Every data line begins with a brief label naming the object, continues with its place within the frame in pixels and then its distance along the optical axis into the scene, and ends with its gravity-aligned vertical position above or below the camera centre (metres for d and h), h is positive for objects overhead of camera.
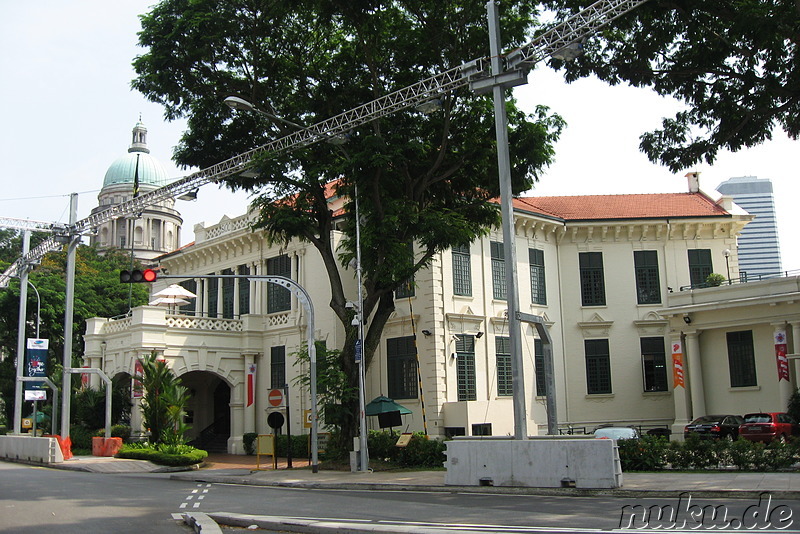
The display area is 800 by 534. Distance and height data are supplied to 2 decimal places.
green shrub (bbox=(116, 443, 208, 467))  29.44 -1.93
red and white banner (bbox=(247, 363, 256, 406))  37.09 +0.70
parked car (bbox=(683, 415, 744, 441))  29.06 -1.54
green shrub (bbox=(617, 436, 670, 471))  20.95 -1.76
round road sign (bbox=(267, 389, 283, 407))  25.30 +0.02
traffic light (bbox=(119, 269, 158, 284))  21.72 +3.37
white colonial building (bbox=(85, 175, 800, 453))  32.19 +2.74
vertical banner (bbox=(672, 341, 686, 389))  34.03 +0.79
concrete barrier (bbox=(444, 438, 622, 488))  17.00 -1.61
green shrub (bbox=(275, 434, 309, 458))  32.81 -1.95
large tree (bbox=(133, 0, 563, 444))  23.58 +8.99
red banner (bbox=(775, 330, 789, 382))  30.52 +0.95
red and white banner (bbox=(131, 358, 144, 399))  33.12 +0.89
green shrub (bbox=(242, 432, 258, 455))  36.09 -1.87
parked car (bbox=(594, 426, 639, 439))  26.62 -1.51
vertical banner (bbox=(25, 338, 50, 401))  35.34 +2.13
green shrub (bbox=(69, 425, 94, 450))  37.25 -1.55
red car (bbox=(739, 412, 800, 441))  27.50 -1.53
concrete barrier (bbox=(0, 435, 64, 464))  30.81 -1.71
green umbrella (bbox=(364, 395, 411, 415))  28.05 -0.42
